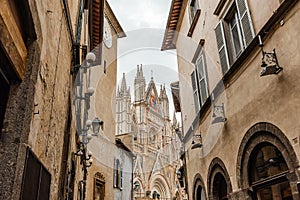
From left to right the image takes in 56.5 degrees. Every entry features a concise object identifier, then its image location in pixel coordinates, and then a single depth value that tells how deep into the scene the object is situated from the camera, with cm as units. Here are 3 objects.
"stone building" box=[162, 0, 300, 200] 430
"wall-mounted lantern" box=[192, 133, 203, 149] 898
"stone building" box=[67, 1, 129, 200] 957
